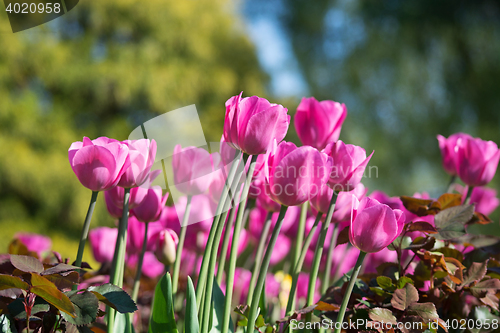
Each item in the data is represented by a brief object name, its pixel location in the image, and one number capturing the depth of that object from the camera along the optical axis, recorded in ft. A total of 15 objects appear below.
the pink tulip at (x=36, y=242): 5.71
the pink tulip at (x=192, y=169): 4.08
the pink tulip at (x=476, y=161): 4.47
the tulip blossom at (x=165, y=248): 4.20
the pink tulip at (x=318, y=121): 4.26
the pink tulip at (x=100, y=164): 3.82
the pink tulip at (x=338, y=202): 4.02
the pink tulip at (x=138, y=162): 3.88
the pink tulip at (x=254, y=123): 3.76
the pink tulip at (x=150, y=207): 4.11
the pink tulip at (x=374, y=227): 3.77
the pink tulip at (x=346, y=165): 3.90
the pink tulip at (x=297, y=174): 3.80
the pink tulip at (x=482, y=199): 4.92
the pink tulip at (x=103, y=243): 4.86
